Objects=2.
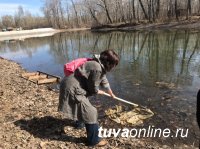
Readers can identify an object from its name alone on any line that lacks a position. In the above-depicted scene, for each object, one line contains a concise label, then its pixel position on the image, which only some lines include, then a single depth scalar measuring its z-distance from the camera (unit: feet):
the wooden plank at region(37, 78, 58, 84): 24.41
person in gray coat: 10.66
